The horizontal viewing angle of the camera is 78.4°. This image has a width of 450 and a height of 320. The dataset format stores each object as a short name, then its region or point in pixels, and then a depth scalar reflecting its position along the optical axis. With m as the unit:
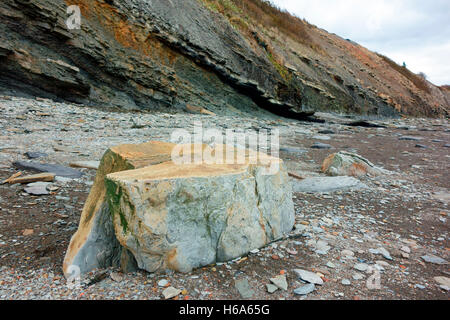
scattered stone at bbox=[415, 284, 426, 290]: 1.70
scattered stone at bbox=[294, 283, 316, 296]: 1.59
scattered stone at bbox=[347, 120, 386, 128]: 14.20
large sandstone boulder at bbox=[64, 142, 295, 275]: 1.61
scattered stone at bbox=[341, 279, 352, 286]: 1.69
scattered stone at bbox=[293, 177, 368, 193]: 3.63
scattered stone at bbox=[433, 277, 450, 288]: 1.75
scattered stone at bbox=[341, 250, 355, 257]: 2.03
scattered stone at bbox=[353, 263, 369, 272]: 1.85
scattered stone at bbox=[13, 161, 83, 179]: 3.39
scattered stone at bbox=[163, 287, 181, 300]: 1.52
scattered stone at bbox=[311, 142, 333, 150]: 7.10
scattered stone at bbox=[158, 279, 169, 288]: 1.60
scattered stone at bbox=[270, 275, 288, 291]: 1.65
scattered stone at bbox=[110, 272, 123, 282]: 1.66
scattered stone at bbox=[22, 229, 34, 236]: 2.12
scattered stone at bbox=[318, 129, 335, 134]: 10.48
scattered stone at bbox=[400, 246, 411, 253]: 2.17
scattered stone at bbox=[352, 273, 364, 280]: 1.75
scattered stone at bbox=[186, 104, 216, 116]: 11.38
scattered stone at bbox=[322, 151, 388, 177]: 4.34
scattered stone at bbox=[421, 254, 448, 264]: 2.03
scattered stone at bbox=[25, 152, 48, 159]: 4.02
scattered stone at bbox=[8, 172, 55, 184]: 3.01
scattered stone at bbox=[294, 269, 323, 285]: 1.70
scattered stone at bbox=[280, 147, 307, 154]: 6.40
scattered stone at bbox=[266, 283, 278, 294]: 1.61
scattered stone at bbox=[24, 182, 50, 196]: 2.80
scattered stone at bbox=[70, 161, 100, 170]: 3.81
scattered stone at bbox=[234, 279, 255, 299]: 1.58
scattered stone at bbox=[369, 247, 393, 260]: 2.05
